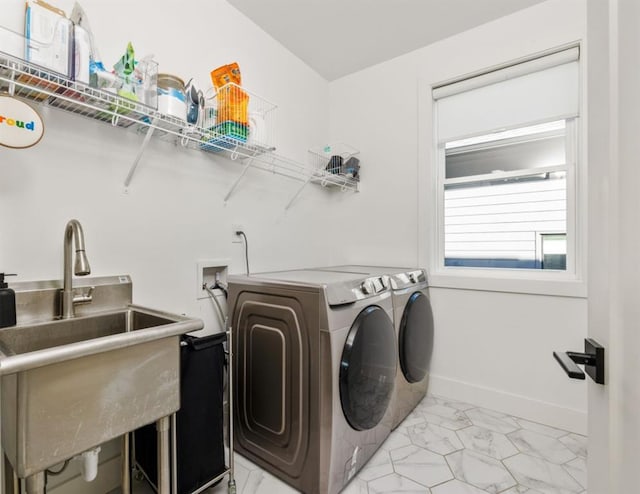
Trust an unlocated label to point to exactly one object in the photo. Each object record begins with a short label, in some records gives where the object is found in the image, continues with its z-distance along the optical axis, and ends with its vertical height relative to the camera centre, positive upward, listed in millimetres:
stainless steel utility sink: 749 -390
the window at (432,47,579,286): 2016 +563
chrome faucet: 1027 -56
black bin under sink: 1283 -754
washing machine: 1350 -589
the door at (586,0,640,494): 513 +26
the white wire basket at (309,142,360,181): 2650 +750
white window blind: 1979 +1047
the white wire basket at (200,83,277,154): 1589 +664
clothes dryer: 1889 -559
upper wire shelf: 1044 +572
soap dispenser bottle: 1042 -193
